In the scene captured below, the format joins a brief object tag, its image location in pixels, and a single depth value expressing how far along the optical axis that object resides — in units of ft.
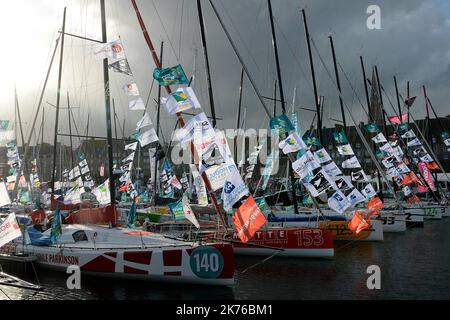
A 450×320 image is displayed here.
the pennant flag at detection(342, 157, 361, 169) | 95.11
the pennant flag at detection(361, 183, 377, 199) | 80.86
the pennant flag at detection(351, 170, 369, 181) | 95.42
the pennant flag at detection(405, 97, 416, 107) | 169.40
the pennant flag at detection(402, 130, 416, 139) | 136.26
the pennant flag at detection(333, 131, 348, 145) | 100.58
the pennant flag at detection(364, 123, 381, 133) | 114.83
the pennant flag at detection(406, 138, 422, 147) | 136.50
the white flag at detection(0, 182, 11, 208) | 52.21
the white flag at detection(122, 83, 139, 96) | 65.98
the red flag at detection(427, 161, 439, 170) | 152.48
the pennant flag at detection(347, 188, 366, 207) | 70.66
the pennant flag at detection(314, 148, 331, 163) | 76.43
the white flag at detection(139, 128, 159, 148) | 60.64
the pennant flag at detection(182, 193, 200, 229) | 57.41
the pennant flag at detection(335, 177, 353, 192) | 71.56
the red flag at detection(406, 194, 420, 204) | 139.63
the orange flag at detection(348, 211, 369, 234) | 71.82
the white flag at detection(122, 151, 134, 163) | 115.34
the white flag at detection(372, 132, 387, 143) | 117.13
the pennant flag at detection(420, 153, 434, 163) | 142.31
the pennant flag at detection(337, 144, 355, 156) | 98.63
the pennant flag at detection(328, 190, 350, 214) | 68.80
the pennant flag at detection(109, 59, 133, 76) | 62.80
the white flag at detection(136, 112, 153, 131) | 62.64
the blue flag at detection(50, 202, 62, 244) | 58.49
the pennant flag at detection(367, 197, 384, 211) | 75.60
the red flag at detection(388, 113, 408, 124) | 152.28
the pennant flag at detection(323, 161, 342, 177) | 74.38
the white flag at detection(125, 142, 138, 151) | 105.29
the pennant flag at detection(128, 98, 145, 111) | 64.59
